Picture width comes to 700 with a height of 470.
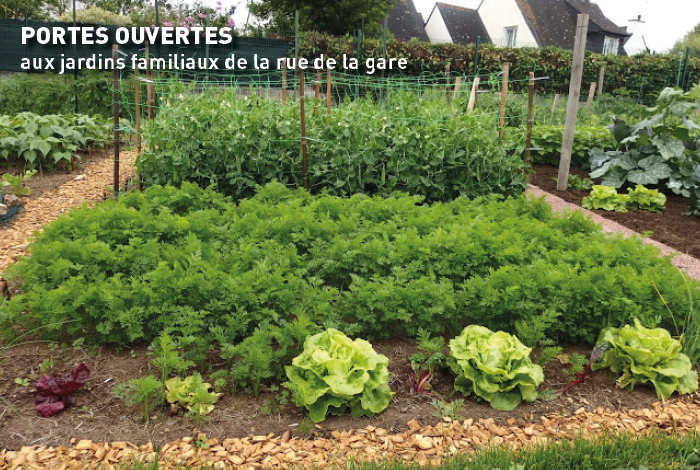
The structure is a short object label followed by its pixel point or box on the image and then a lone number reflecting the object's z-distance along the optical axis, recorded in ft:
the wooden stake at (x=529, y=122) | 21.55
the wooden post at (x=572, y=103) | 23.81
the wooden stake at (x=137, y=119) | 22.54
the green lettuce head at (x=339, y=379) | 9.00
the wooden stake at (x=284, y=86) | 26.55
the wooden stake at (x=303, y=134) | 18.89
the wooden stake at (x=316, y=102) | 21.24
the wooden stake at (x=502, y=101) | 21.18
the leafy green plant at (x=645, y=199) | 22.45
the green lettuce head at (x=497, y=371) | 9.64
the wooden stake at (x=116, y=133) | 19.02
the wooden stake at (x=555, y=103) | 42.40
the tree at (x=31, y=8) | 67.51
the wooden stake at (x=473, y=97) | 29.35
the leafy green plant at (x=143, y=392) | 8.73
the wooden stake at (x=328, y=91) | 22.56
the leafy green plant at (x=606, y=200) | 22.43
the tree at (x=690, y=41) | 151.10
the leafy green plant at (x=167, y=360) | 9.15
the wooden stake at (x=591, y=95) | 42.67
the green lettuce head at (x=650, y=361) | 10.11
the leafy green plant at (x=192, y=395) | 8.95
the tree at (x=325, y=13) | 63.10
